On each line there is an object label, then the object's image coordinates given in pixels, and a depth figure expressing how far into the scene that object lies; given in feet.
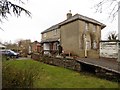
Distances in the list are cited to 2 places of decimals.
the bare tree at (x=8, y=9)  12.02
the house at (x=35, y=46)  83.90
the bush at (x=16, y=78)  12.15
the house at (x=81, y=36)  44.54
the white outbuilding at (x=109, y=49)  34.70
